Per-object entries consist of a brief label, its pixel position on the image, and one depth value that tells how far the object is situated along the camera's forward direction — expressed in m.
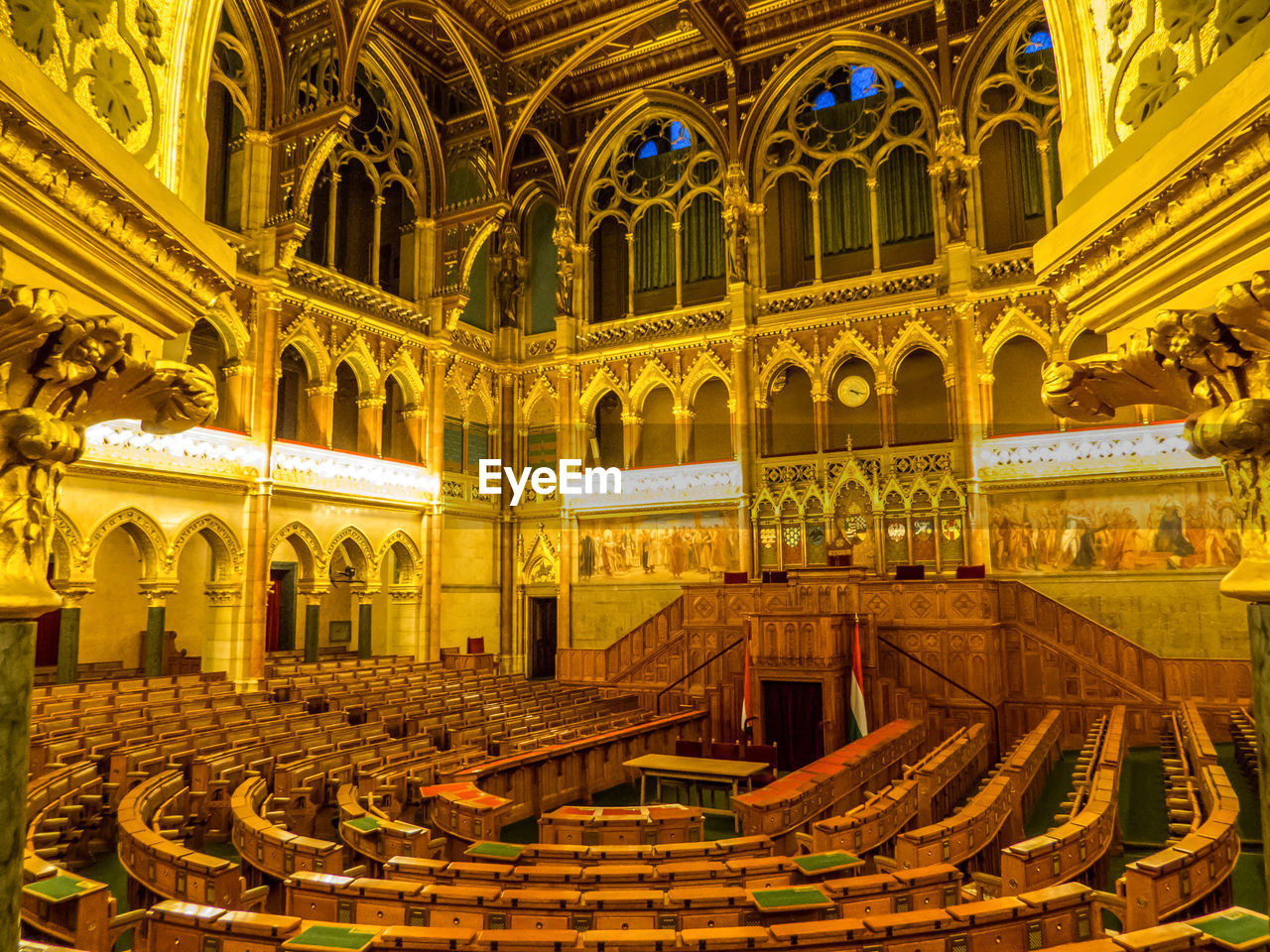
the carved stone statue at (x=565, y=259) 21.75
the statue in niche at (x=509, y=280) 22.05
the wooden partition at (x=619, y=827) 6.51
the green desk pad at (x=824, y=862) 4.94
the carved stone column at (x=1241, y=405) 2.30
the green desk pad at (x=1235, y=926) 3.46
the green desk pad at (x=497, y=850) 5.51
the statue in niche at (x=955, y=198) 17.78
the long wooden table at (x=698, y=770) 9.57
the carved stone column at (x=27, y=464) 2.26
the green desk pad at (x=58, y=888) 4.04
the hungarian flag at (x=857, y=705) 12.45
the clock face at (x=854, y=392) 19.36
